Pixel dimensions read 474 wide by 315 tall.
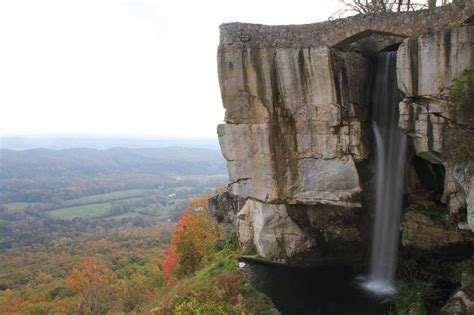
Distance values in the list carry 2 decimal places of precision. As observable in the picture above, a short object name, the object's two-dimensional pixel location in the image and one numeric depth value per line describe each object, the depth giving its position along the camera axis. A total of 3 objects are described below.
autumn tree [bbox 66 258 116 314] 33.06
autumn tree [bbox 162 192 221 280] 27.64
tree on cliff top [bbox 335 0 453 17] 22.22
